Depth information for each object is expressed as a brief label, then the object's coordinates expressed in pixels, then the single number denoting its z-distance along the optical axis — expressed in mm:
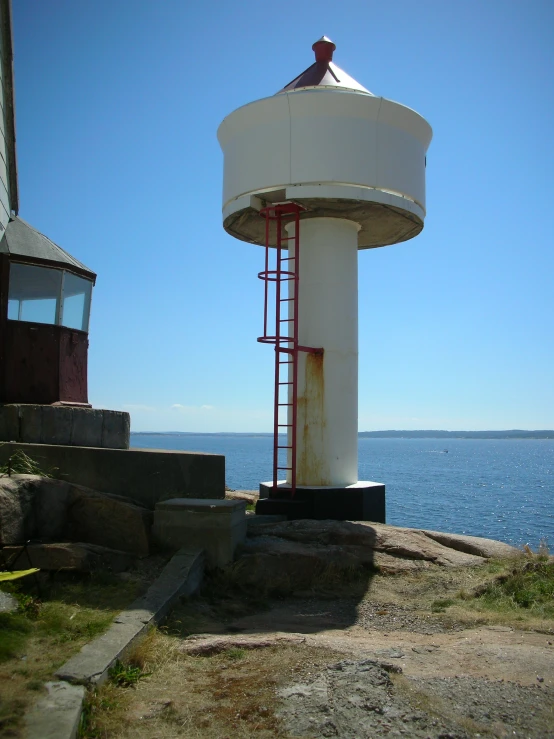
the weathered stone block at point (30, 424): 10898
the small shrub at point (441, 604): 9039
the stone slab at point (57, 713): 4641
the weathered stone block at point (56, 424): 11000
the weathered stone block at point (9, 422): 10836
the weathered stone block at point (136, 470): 10383
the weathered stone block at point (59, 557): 8102
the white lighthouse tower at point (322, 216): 12883
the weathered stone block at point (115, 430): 11688
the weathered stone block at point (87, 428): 11289
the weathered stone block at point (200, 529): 9812
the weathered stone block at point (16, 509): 8156
